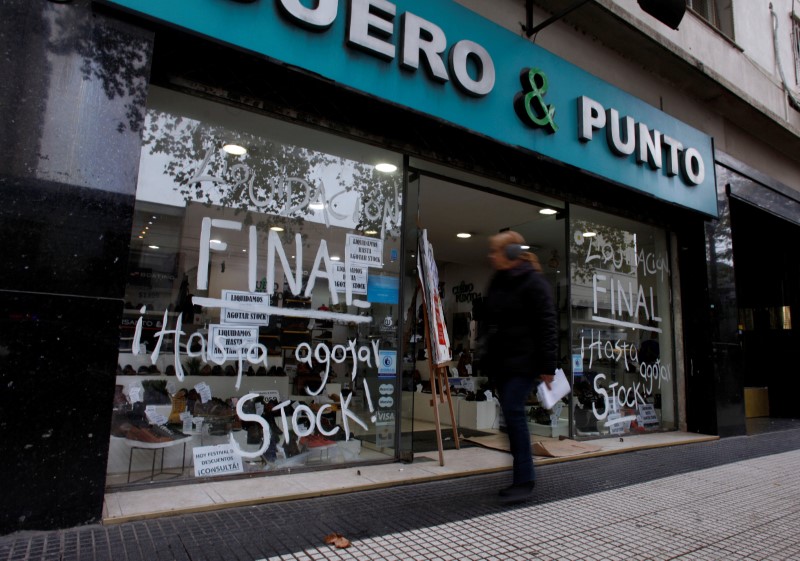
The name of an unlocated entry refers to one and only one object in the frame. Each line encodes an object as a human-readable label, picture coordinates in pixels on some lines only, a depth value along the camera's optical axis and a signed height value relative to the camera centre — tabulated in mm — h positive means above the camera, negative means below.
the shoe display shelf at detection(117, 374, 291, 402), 3641 -253
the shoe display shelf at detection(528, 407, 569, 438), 6285 -843
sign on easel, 4797 +477
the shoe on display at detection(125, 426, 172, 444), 3631 -609
